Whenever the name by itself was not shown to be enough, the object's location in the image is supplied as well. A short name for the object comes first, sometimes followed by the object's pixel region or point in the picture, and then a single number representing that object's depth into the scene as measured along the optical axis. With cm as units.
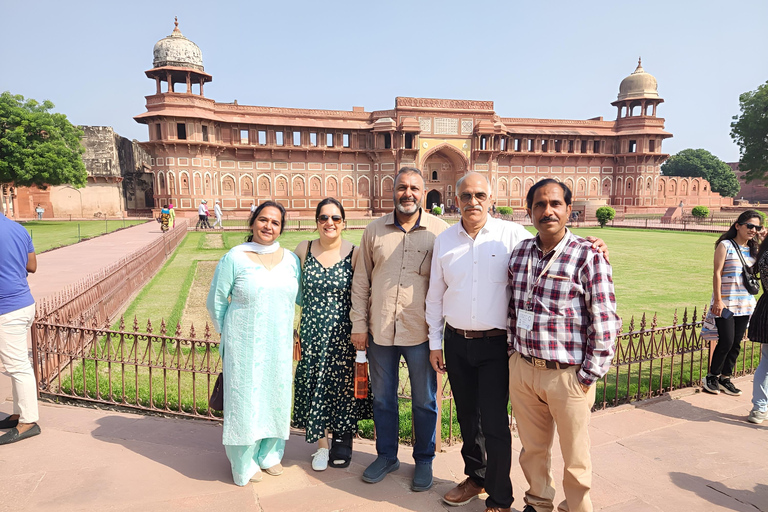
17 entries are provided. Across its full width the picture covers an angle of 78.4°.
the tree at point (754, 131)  3105
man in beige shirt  252
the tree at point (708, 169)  5375
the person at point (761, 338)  331
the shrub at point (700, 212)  2591
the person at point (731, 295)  376
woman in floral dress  270
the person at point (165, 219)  1792
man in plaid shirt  201
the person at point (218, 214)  2161
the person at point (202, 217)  2123
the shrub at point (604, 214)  2534
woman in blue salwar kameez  256
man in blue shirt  295
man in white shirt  230
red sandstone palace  2886
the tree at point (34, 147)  2288
